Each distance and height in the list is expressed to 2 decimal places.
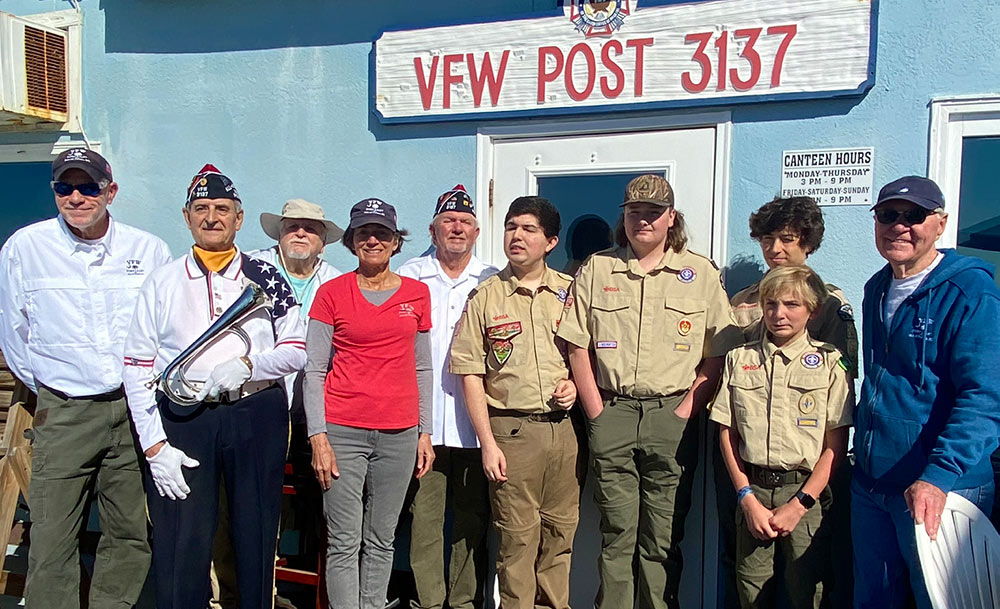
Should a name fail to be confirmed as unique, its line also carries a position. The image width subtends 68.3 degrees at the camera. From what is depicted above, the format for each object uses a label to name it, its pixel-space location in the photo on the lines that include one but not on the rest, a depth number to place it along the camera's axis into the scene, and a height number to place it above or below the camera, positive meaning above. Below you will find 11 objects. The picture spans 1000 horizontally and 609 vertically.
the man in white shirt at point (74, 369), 3.05 -0.45
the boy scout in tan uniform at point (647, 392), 3.01 -0.49
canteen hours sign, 3.25 +0.45
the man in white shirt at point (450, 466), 3.31 -0.91
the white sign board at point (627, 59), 3.23 +1.01
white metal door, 3.48 +0.40
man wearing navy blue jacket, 2.27 -0.38
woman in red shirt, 3.03 -0.58
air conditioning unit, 4.19 +1.07
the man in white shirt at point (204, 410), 2.78 -0.56
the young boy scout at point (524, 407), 3.08 -0.58
